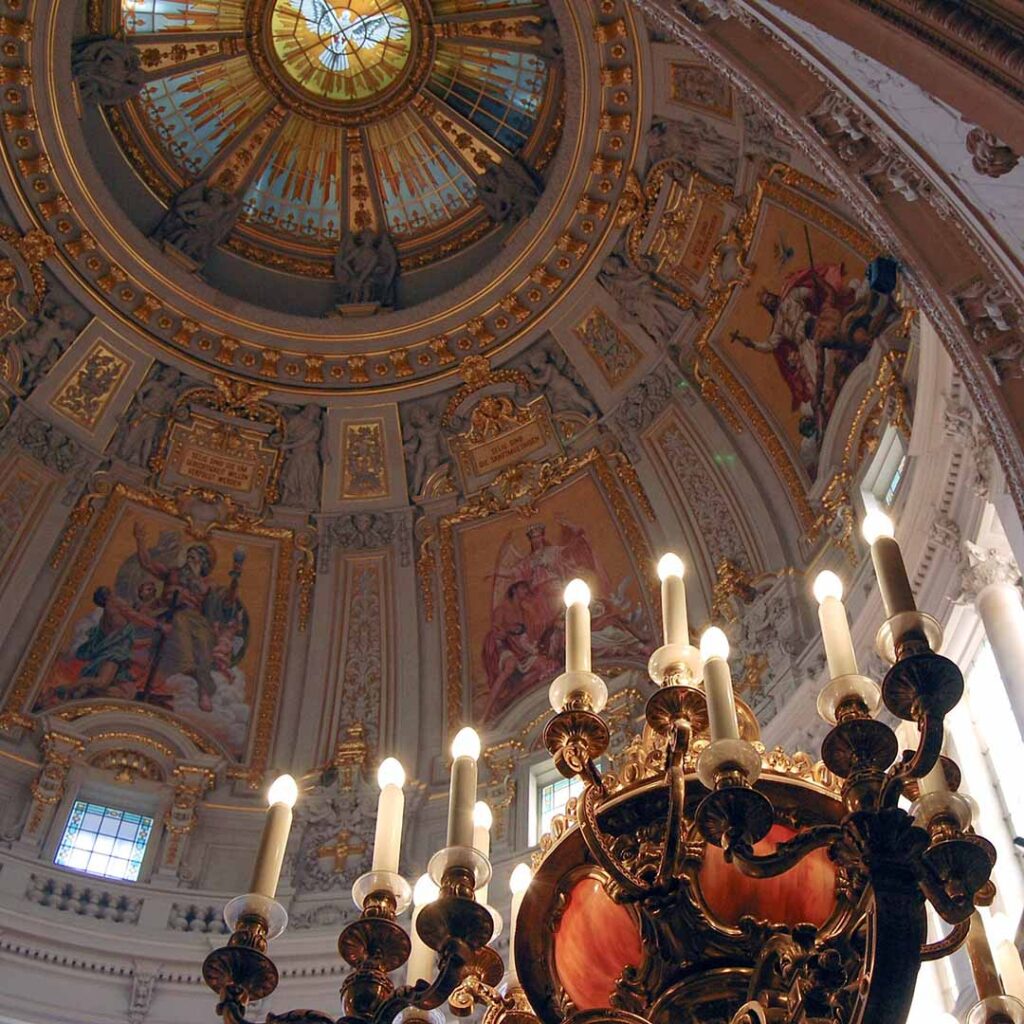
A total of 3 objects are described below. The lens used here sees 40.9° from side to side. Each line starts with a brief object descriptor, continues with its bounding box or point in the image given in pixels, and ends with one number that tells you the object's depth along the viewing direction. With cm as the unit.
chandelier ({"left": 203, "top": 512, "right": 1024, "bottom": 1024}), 423
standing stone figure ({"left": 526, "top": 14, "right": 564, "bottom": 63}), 1416
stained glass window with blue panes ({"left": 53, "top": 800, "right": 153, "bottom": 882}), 1205
